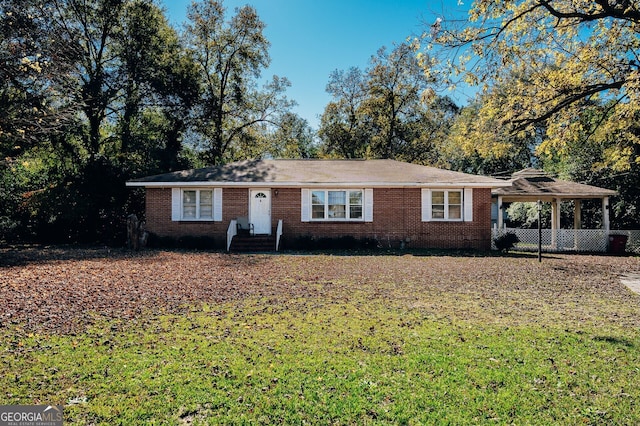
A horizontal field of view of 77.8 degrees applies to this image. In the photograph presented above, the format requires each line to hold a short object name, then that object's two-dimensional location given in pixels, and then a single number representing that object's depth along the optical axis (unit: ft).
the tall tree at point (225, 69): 89.40
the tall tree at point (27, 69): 34.81
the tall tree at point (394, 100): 100.68
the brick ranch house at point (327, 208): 58.65
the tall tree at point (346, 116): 106.73
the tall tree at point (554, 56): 26.76
